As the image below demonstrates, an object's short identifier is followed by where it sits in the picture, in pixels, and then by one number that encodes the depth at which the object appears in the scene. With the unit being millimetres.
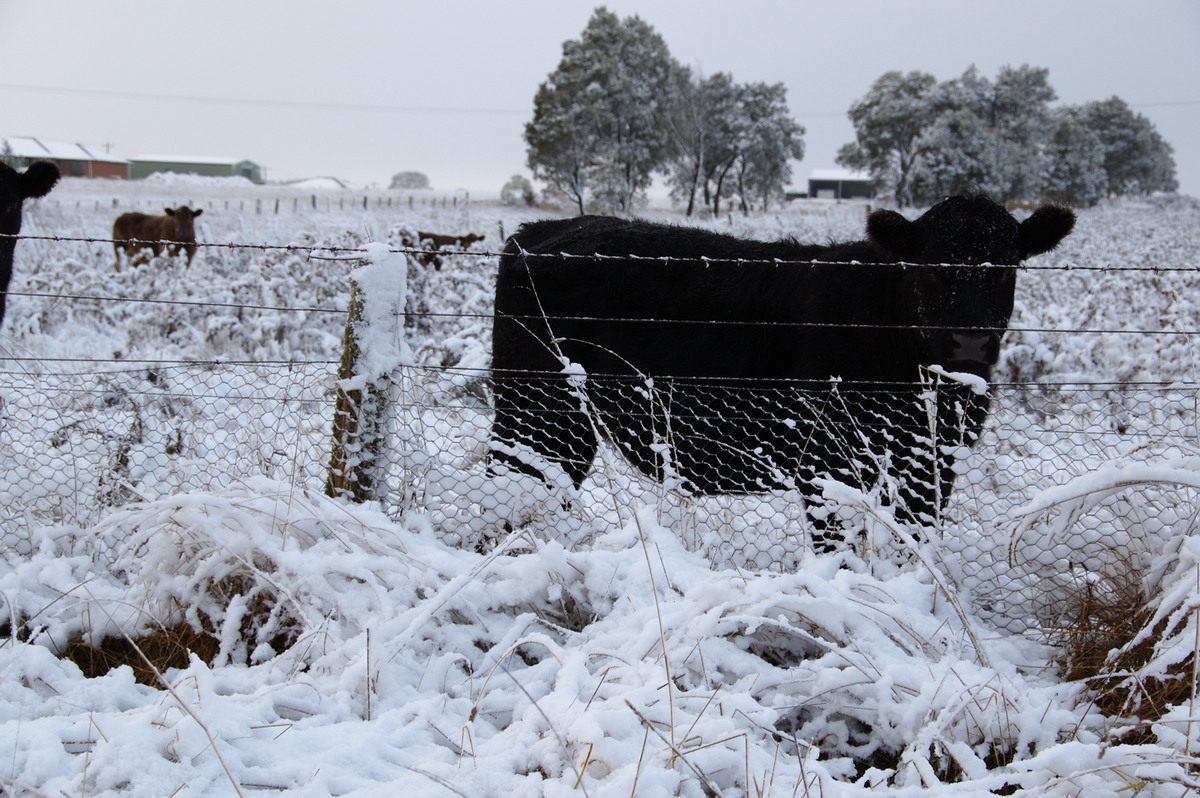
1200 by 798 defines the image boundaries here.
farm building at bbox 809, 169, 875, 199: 89062
